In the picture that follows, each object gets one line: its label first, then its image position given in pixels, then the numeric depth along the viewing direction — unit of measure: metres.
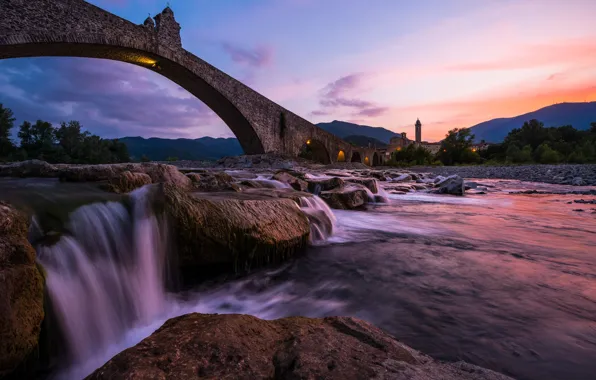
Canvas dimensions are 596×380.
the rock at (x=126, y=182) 3.19
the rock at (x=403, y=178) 13.55
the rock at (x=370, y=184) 7.57
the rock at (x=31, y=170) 3.95
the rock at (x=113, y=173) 3.60
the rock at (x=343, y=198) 5.72
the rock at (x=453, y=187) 8.80
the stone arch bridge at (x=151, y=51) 9.27
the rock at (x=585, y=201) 6.57
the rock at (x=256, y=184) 5.25
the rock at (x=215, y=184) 4.34
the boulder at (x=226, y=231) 2.31
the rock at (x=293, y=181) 6.54
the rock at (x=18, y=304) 1.12
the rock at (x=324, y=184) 6.67
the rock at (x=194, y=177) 4.65
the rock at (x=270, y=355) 0.93
